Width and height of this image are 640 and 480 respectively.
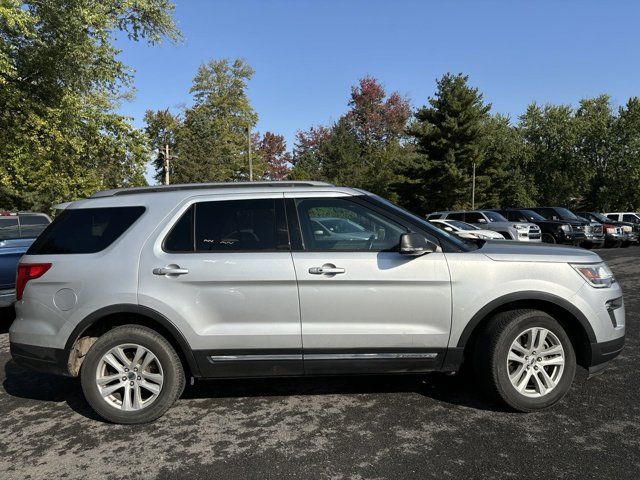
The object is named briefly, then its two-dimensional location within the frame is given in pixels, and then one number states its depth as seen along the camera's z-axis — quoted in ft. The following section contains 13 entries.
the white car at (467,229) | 50.37
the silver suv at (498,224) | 56.44
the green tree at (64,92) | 40.96
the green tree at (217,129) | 147.23
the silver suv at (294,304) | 12.00
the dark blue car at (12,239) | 20.71
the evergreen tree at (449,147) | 123.13
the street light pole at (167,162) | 123.44
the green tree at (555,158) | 145.07
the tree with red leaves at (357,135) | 194.39
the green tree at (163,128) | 172.86
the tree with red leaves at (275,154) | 211.47
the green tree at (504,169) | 132.87
